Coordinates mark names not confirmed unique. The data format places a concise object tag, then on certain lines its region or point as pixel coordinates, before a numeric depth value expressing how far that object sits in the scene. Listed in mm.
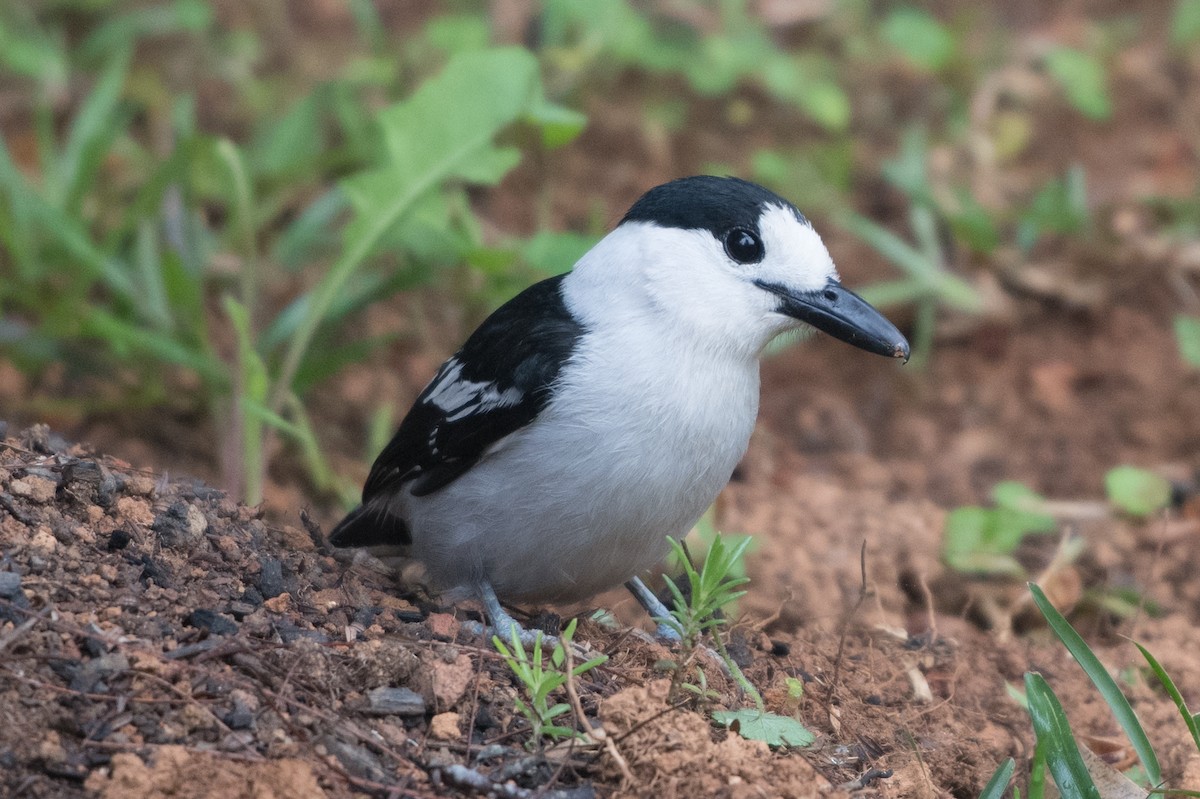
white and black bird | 7020
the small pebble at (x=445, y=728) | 5492
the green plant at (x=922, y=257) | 12070
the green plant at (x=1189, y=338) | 10289
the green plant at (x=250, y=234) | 9492
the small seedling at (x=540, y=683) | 5414
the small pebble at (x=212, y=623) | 5723
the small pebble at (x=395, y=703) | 5527
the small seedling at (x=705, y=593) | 5664
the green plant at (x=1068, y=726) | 5793
